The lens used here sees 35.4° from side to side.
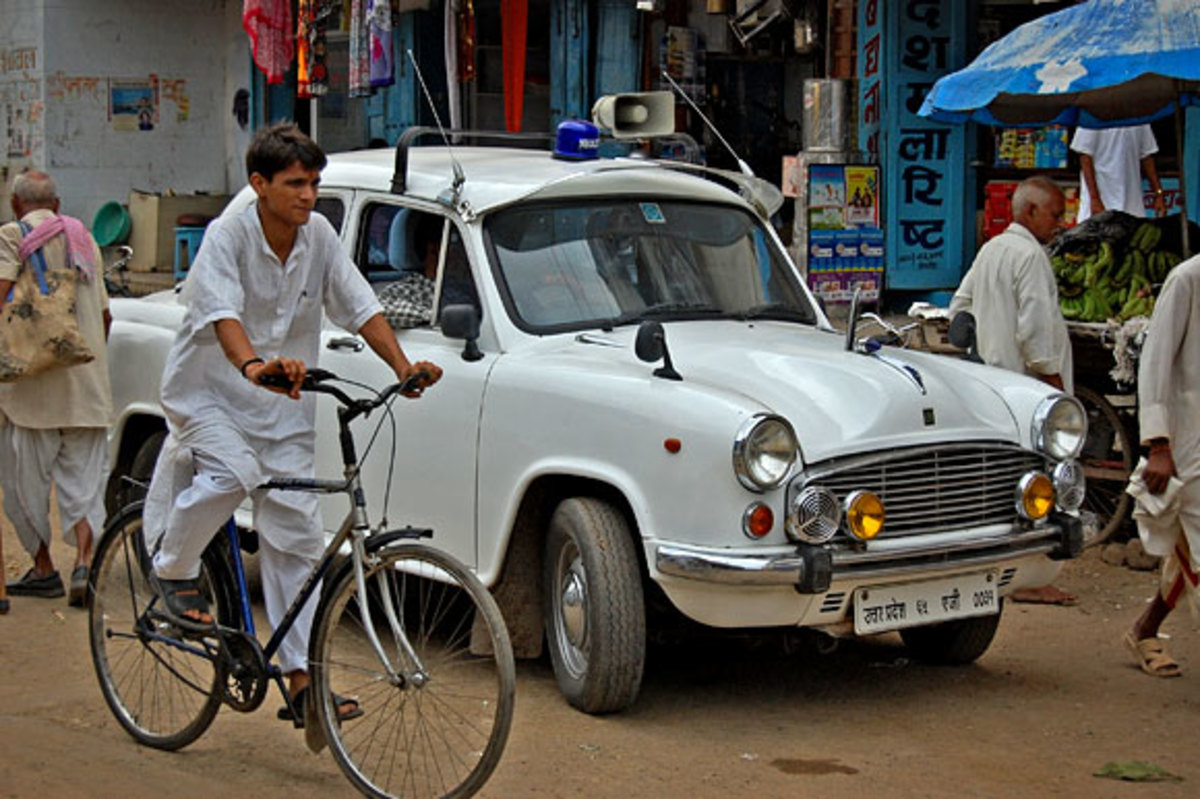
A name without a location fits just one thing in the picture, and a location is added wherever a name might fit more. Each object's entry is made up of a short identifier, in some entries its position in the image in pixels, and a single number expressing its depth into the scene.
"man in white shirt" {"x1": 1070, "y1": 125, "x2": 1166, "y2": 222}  11.38
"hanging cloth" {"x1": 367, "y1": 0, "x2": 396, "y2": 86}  14.59
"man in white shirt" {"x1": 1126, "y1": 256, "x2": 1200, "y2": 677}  6.39
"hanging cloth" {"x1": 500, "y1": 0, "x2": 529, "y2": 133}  14.14
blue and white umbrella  7.92
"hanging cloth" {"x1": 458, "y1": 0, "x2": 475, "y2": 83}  14.67
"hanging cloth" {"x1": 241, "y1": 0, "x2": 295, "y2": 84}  16.05
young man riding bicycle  5.27
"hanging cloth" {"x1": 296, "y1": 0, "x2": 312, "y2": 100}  15.73
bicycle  4.71
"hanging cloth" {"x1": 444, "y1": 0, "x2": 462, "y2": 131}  14.44
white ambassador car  5.78
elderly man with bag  7.98
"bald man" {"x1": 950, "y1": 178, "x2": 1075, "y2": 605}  8.14
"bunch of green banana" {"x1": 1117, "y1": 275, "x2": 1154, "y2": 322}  8.93
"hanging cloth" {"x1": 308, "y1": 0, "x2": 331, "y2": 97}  15.76
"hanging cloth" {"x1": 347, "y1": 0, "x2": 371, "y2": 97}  14.85
